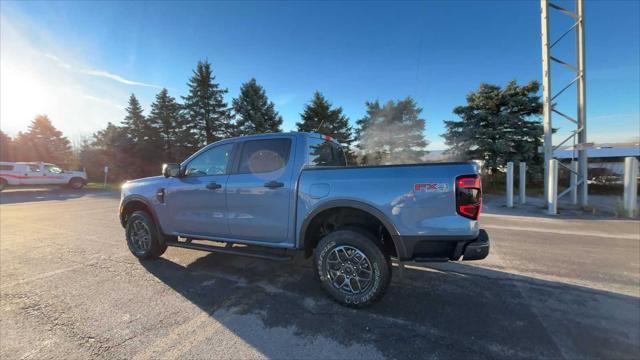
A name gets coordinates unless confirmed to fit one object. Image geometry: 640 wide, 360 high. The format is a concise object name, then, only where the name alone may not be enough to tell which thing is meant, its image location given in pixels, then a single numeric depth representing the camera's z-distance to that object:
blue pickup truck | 2.72
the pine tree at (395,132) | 23.84
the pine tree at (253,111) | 26.88
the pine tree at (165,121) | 29.12
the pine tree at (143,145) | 27.95
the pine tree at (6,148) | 30.79
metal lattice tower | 9.82
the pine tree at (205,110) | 27.97
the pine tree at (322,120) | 25.92
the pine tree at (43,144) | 33.08
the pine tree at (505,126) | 16.59
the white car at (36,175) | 17.33
